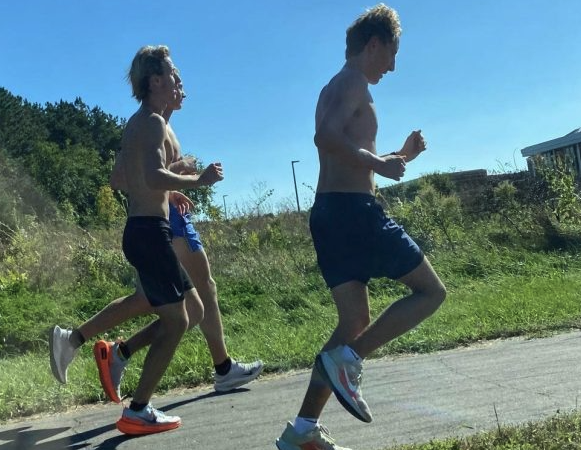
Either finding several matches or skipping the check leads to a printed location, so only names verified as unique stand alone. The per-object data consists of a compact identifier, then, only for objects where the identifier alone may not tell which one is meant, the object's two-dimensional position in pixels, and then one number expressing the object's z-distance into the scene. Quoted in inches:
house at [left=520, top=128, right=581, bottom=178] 1049.5
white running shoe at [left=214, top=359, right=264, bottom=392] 195.3
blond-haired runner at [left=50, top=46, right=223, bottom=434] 158.4
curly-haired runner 130.0
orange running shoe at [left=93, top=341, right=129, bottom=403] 168.7
